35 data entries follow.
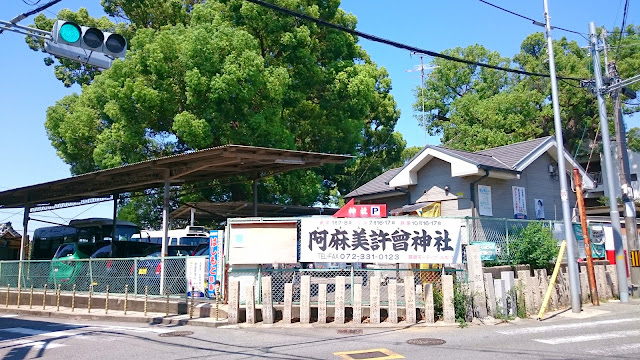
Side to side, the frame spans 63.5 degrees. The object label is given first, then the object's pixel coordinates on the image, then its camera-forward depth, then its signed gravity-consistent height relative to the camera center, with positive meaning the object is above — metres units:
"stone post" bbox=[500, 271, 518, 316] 12.02 -0.85
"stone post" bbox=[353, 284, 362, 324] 11.64 -1.05
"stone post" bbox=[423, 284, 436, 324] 11.34 -1.16
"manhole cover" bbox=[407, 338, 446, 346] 9.30 -1.55
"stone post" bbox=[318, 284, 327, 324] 11.65 -1.02
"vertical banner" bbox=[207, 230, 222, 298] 13.66 -0.15
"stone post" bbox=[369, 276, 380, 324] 11.54 -0.99
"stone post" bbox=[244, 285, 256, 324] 11.96 -1.06
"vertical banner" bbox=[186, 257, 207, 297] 13.88 -0.39
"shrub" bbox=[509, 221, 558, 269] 14.10 +0.14
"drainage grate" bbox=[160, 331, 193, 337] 11.08 -1.58
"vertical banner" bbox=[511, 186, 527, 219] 18.55 +1.86
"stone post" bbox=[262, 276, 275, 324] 11.82 -0.99
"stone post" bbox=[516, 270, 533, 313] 12.38 -0.78
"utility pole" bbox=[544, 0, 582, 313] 12.70 +1.24
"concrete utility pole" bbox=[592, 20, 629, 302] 14.93 +2.33
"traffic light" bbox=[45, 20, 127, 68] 8.59 +3.63
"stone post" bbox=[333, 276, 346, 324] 11.64 -0.98
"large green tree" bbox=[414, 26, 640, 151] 34.16 +10.96
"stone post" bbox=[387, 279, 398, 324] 11.50 -1.03
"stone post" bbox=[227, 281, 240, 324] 11.98 -0.99
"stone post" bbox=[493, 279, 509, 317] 11.75 -0.98
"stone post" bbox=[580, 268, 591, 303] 14.40 -0.96
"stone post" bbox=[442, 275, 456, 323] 11.24 -0.96
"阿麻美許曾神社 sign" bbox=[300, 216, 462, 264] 11.96 +0.37
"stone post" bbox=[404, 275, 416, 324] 11.41 -0.96
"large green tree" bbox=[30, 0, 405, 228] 21.06 +7.49
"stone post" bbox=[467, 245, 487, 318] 11.55 -0.60
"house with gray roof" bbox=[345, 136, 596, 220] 17.55 +2.64
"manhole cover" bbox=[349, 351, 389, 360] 8.29 -1.59
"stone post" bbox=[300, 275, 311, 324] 11.72 -0.93
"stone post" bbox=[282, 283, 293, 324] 11.79 -1.02
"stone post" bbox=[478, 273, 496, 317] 11.68 -0.88
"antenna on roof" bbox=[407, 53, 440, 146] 40.91 +13.88
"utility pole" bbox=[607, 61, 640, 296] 16.08 +1.85
